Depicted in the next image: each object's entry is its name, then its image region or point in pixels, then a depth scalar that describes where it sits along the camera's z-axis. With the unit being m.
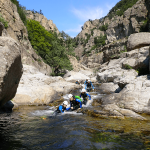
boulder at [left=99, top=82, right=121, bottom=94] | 14.85
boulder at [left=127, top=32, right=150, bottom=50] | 22.57
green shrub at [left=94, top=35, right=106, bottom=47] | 67.14
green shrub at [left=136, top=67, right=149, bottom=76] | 14.81
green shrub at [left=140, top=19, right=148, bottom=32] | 37.66
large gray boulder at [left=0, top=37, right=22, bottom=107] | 4.28
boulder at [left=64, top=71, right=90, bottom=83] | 28.91
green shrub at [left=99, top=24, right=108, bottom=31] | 79.80
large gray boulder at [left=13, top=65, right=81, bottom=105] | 9.58
